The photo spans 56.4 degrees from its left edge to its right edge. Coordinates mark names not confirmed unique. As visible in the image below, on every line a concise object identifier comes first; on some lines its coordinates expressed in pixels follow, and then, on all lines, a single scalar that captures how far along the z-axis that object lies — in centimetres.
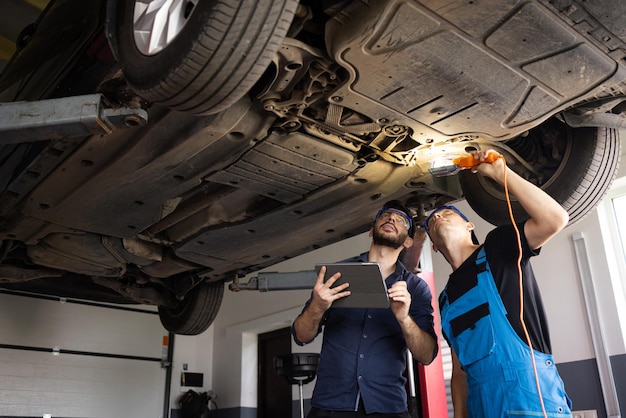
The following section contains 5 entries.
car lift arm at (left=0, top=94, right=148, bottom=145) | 207
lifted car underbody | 173
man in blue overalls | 167
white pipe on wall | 402
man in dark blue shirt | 202
